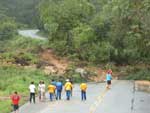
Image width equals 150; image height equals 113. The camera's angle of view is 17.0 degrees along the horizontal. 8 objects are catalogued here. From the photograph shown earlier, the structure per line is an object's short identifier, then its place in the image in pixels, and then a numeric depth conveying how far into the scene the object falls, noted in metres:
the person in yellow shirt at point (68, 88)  37.62
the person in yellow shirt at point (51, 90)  37.41
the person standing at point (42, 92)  37.06
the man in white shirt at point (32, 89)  36.08
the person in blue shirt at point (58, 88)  37.70
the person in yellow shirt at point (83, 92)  37.59
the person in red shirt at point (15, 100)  30.80
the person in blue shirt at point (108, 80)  45.03
